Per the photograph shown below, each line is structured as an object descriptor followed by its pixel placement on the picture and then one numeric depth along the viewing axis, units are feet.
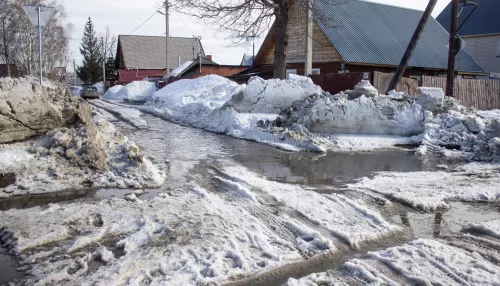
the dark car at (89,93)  123.03
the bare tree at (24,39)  98.48
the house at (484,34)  118.11
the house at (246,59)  235.69
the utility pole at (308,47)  60.97
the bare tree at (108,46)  272.92
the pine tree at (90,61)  220.64
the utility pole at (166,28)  110.27
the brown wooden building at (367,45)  82.07
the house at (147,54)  183.14
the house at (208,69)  131.64
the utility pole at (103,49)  247.48
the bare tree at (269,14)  52.60
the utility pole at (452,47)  54.85
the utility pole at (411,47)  57.52
